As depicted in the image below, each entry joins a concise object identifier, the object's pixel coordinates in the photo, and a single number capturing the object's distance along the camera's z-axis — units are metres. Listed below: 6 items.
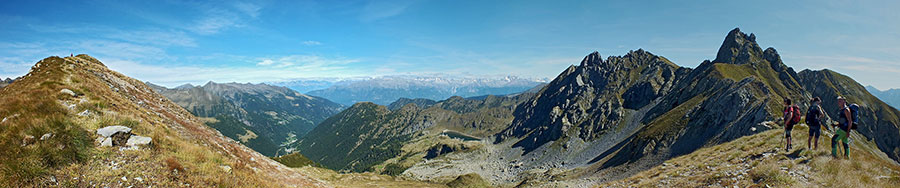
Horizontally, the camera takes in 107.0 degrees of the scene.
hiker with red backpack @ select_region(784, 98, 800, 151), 22.38
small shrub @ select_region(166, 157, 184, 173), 15.98
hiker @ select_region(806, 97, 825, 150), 20.78
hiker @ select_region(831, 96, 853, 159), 18.20
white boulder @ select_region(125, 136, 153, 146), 17.16
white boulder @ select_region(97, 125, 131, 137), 16.88
